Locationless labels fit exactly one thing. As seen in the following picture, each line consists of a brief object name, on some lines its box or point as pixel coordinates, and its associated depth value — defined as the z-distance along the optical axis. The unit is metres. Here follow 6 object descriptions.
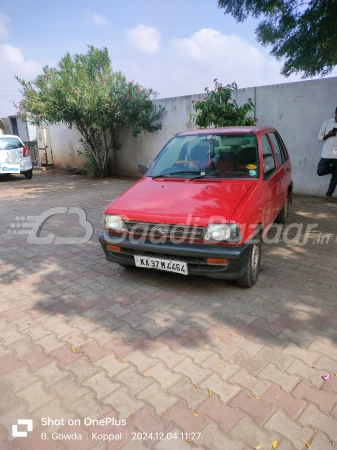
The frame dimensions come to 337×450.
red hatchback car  3.09
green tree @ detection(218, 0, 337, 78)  7.04
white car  11.13
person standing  6.23
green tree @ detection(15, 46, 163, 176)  9.62
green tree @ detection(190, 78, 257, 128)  7.07
